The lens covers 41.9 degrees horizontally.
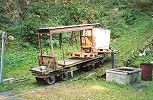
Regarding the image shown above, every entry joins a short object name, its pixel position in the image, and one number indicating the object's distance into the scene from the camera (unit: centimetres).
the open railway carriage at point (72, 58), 928
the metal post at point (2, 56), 937
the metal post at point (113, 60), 1023
